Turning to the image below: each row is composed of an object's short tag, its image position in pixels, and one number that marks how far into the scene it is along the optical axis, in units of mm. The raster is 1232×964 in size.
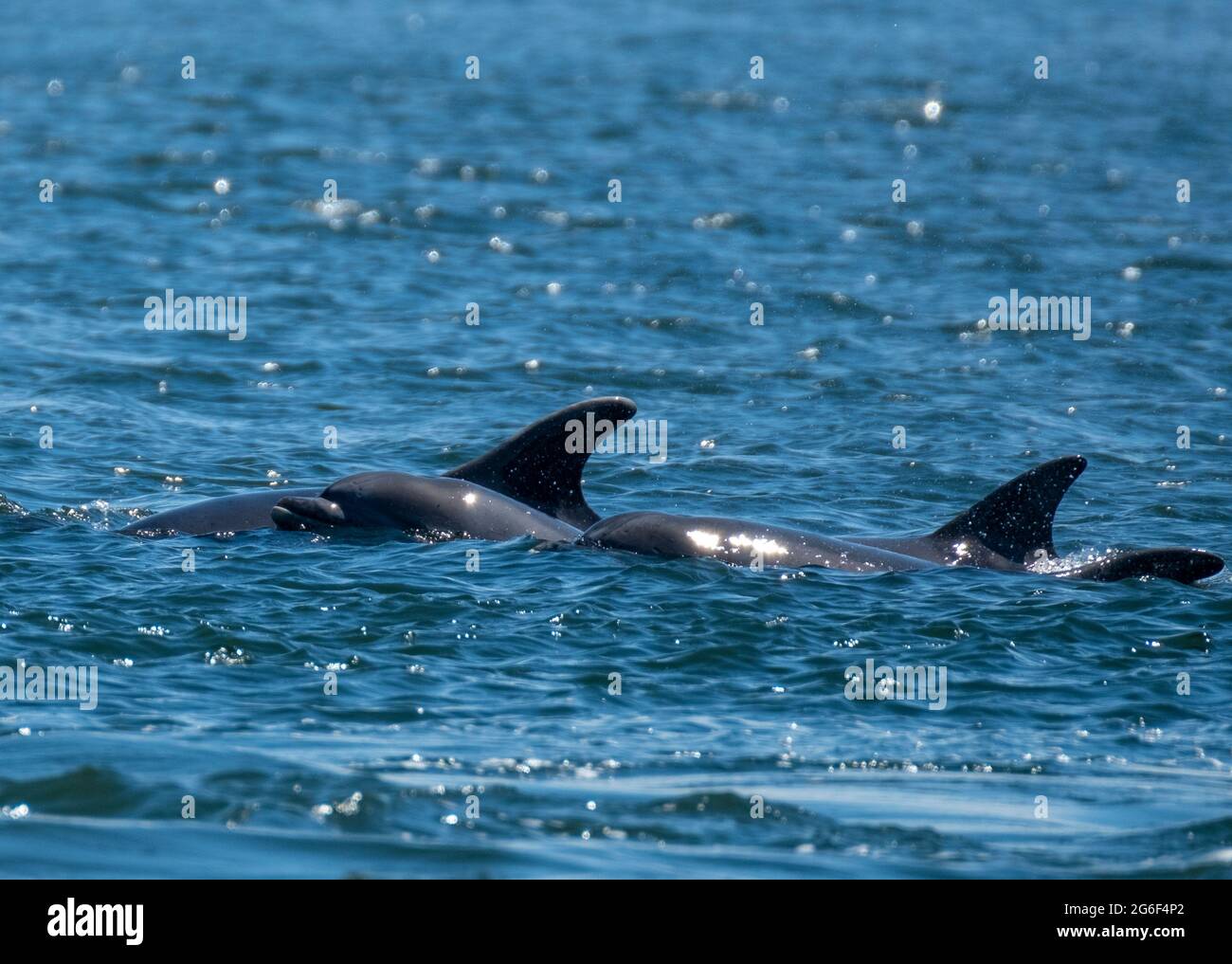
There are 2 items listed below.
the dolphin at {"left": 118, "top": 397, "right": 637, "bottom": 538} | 16031
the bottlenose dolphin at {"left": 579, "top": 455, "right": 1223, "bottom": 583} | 15344
